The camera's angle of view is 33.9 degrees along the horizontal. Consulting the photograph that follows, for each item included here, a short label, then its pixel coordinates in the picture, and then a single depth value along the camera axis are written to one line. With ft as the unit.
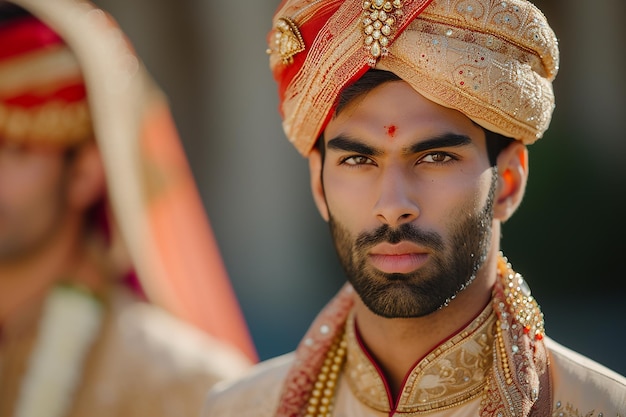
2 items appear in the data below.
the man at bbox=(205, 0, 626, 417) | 7.08
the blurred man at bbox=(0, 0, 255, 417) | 11.55
